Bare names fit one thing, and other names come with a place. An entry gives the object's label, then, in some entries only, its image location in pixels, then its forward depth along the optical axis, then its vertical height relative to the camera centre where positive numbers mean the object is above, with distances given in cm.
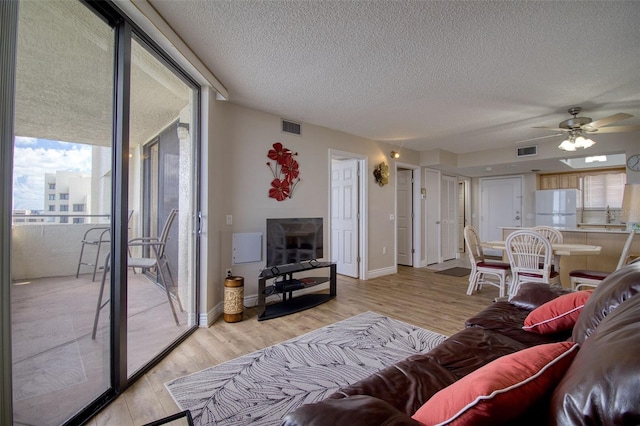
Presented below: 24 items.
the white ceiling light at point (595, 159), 604 +124
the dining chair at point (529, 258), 323 -50
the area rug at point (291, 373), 171 -114
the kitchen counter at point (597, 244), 418 -47
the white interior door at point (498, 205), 728 +30
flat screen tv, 345 -32
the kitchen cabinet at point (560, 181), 694 +89
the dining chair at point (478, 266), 381 -69
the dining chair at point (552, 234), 394 -25
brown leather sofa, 60 -50
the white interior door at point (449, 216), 689 -1
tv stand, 315 -88
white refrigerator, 619 +21
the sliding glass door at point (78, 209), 137 +3
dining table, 328 -39
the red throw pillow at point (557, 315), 159 -57
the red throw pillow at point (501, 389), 70 -46
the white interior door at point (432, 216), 634 +0
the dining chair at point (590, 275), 306 -66
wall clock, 428 +83
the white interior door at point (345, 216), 497 -1
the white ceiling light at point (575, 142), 355 +95
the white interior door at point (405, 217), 621 -2
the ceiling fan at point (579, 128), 344 +110
